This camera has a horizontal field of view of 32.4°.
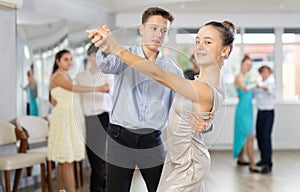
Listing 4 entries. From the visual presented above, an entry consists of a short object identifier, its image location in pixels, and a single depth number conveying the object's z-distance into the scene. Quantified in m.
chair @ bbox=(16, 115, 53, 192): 5.14
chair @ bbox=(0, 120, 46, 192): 4.49
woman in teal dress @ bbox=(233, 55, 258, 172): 6.64
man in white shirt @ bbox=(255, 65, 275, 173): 6.46
